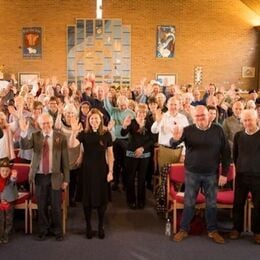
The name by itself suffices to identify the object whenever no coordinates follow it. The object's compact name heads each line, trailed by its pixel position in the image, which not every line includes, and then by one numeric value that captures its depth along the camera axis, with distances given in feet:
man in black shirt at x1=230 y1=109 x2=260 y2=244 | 17.71
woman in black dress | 18.07
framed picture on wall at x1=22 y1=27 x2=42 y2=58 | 52.10
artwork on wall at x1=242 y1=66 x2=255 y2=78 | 54.70
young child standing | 17.99
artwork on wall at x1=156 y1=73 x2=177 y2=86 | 53.57
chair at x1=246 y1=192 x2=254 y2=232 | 18.99
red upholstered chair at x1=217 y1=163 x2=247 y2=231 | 19.01
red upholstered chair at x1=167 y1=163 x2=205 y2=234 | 19.01
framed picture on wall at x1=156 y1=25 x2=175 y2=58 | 52.95
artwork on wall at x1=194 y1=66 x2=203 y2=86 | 54.03
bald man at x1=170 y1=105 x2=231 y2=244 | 17.63
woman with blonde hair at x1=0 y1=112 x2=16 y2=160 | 19.15
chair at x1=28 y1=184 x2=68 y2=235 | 18.75
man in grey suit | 17.78
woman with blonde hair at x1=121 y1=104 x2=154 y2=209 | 21.97
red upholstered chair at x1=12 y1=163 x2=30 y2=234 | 18.76
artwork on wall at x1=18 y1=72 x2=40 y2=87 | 52.24
